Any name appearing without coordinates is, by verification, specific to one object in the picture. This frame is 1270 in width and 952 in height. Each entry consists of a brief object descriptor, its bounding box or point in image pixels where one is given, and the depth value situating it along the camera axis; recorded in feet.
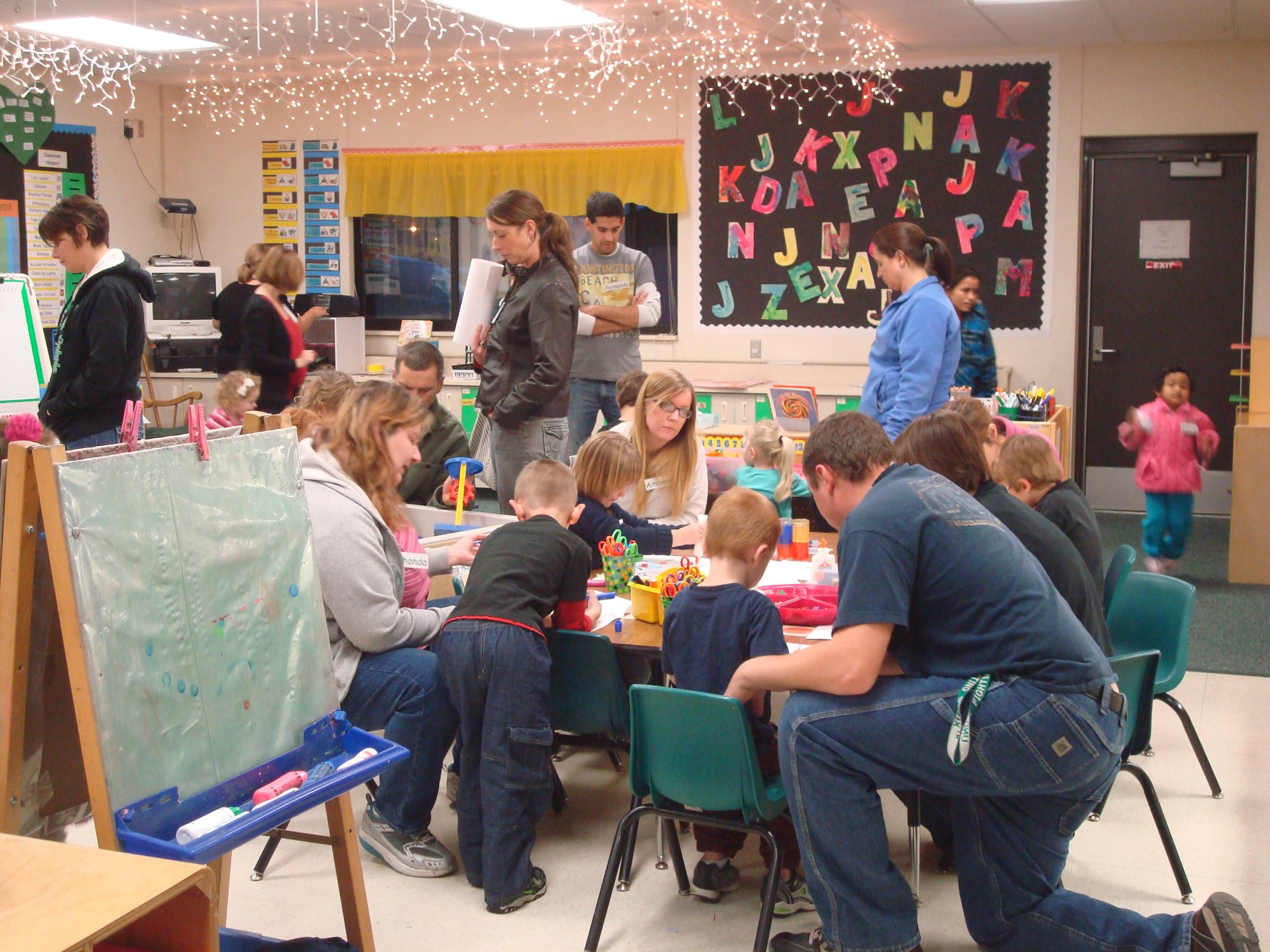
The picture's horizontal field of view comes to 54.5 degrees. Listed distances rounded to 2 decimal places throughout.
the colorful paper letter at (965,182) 24.30
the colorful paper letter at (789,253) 25.64
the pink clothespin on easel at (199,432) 6.58
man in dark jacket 15.01
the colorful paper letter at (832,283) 25.46
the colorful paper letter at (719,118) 25.84
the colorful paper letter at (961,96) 24.11
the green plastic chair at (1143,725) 8.86
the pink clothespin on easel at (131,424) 6.43
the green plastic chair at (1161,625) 10.42
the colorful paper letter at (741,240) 25.96
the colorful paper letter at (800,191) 25.45
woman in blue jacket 13.50
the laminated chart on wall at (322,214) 29.14
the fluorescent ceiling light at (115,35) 22.21
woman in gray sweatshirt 9.12
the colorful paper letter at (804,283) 25.68
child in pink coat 18.84
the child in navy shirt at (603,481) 11.10
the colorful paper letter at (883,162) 24.79
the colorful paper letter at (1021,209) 24.11
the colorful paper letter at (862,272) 25.22
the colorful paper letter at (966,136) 24.21
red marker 6.59
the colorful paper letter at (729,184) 25.91
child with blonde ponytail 13.82
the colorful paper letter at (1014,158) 23.98
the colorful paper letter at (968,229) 24.38
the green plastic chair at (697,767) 7.79
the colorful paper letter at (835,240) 25.29
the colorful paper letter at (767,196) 25.67
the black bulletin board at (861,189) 24.09
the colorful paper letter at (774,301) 25.94
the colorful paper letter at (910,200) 24.68
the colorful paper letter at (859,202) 25.05
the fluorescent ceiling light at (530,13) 20.31
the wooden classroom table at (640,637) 9.10
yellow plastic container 9.67
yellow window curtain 26.35
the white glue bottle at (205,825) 6.10
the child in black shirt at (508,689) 8.91
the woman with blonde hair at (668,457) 12.54
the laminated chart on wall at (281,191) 29.45
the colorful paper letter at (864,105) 24.77
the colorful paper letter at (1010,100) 23.88
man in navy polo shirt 7.14
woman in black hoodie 14.03
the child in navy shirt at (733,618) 8.31
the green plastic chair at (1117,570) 11.42
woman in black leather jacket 13.25
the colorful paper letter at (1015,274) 24.26
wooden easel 5.80
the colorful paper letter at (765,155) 25.62
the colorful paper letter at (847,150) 25.03
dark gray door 23.77
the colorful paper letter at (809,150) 25.32
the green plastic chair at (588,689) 9.22
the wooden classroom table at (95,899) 4.78
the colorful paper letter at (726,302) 26.30
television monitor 28.37
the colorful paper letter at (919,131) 24.49
